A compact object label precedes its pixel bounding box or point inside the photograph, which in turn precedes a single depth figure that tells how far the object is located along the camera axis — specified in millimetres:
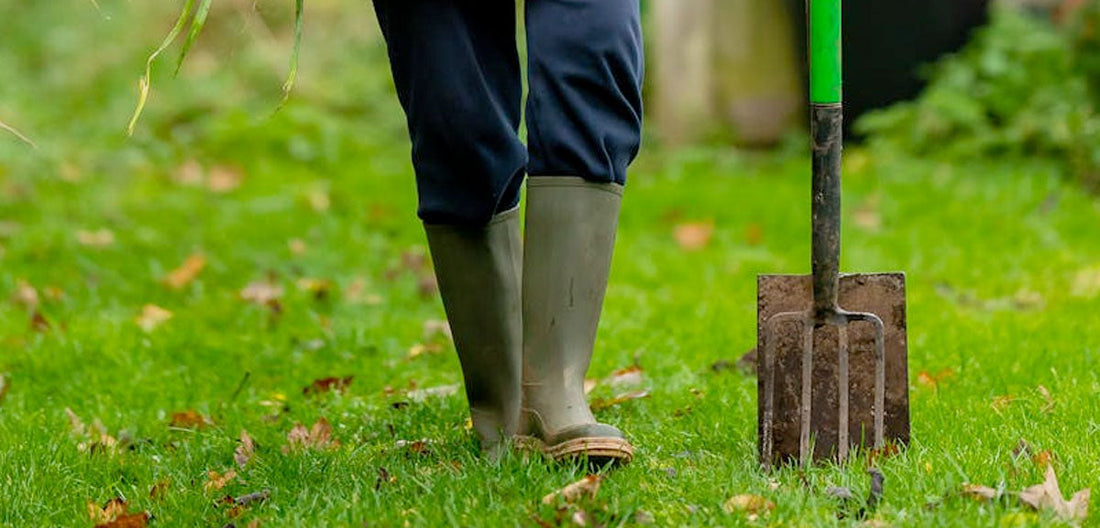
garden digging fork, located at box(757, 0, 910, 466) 5609
